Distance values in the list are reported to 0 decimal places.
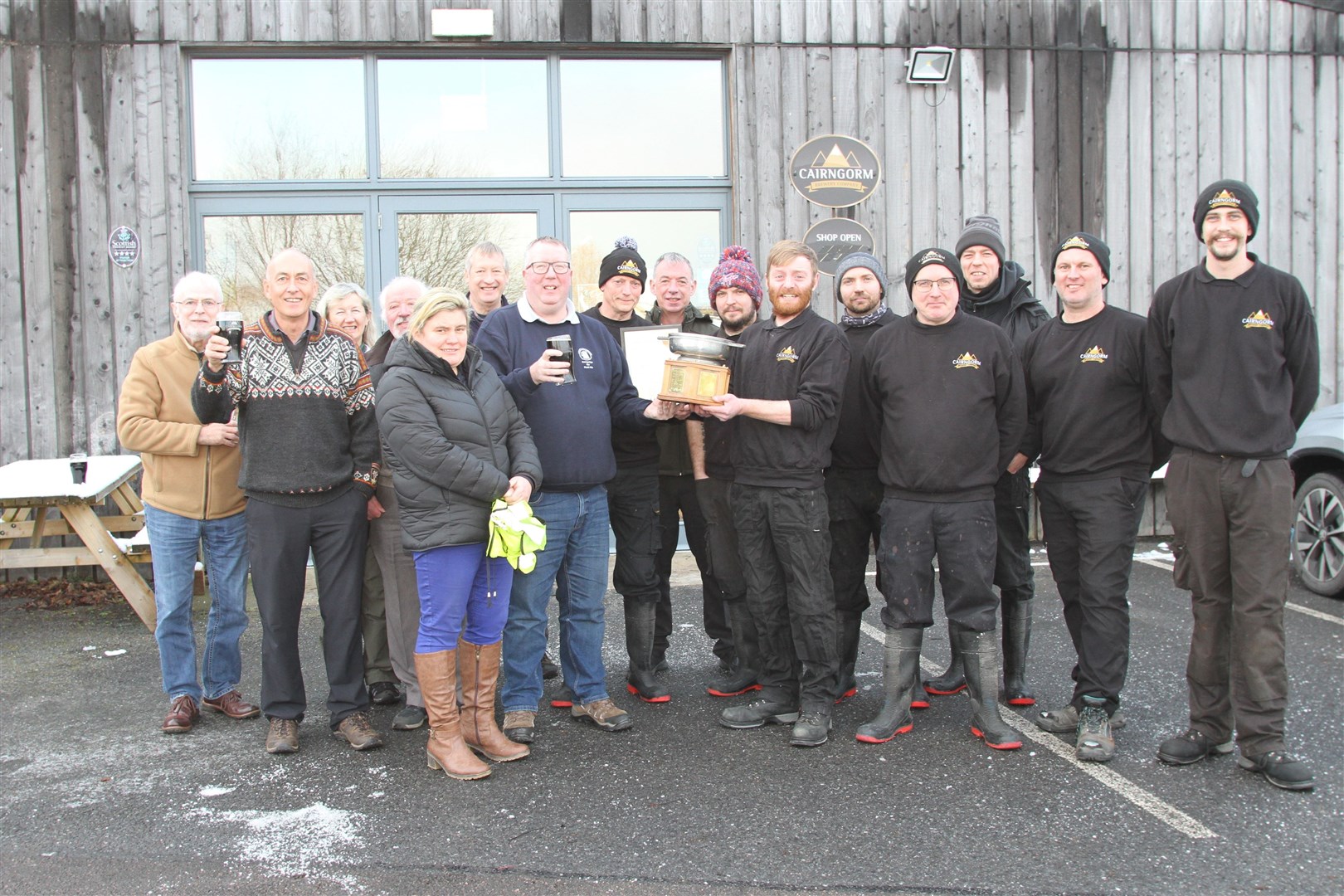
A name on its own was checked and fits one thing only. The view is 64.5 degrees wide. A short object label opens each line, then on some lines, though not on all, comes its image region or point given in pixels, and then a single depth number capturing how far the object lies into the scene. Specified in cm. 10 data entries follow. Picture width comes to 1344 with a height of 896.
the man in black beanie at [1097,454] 423
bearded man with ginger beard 433
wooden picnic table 603
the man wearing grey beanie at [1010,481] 470
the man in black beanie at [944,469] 424
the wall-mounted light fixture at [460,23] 794
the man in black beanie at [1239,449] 391
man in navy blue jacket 444
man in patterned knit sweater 423
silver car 659
